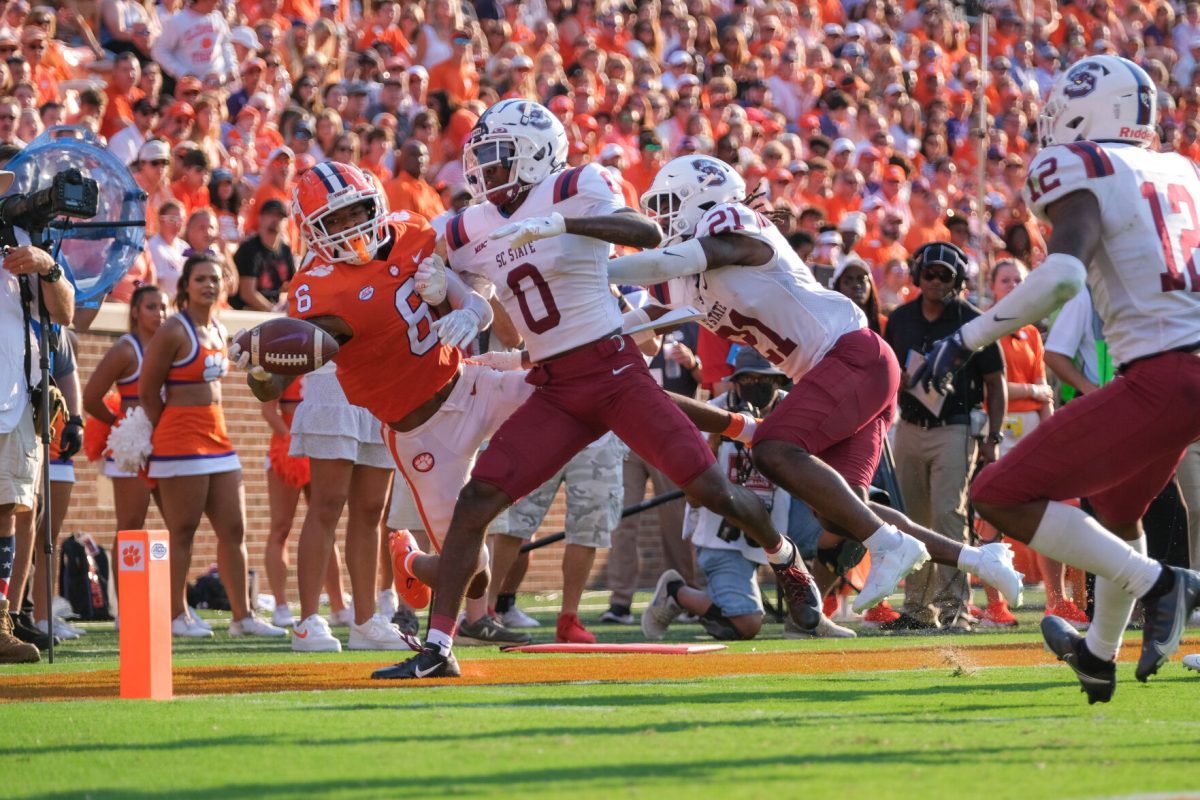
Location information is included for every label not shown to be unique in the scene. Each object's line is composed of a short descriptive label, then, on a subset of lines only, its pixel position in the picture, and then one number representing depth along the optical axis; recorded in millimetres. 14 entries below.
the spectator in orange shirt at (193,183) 25547
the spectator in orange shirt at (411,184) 27141
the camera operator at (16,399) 16547
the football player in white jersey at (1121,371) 11219
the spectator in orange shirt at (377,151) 27844
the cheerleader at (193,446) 19953
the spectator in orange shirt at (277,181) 26609
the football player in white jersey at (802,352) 13695
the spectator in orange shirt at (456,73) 32750
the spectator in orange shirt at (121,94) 26875
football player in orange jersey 14430
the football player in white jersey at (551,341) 13500
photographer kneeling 19062
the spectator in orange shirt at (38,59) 26219
